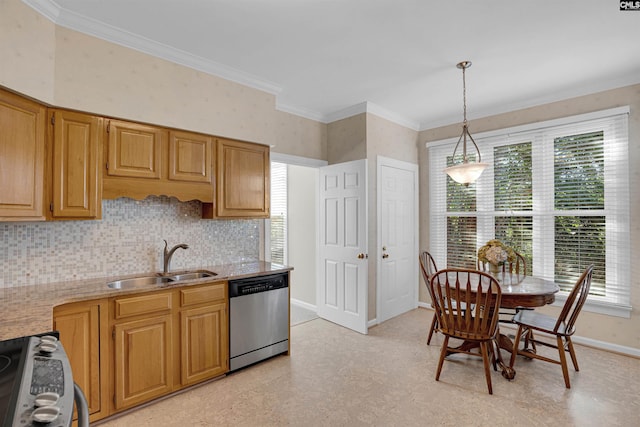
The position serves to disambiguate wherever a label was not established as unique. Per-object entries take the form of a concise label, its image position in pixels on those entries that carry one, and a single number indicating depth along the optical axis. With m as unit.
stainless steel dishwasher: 2.74
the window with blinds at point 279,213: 5.12
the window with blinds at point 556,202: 3.24
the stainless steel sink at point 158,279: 2.52
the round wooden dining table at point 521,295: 2.55
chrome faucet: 2.75
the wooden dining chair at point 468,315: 2.48
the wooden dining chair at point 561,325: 2.52
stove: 0.84
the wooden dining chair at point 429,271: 2.96
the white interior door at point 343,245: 3.77
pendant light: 2.89
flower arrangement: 3.08
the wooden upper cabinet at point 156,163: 2.37
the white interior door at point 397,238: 4.05
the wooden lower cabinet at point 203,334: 2.47
